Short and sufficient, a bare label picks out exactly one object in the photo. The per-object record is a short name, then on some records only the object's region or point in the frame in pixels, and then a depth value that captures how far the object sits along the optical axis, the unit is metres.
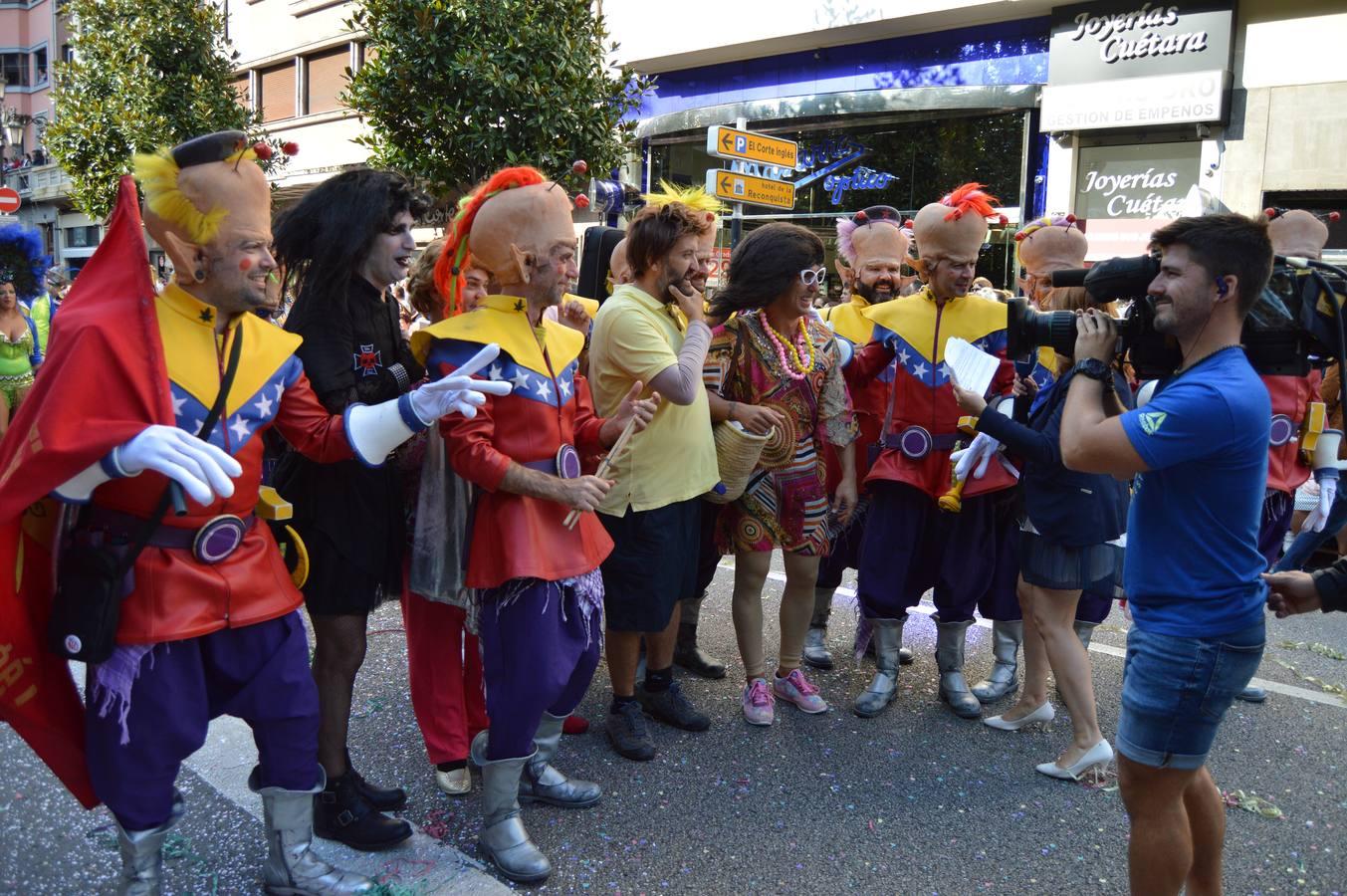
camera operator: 2.25
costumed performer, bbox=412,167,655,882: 2.79
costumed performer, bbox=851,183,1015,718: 4.05
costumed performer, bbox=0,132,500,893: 2.10
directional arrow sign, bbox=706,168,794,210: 8.58
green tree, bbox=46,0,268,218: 15.85
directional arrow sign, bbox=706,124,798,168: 8.68
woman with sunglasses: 3.93
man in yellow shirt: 3.46
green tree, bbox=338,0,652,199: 9.74
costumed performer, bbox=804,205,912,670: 4.62
